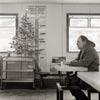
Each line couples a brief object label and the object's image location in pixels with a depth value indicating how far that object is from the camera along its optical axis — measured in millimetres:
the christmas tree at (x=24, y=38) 7645
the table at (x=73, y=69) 4380
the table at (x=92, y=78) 2017
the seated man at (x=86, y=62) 4355
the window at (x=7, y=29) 8570
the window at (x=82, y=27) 8602
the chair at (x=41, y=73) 7371
